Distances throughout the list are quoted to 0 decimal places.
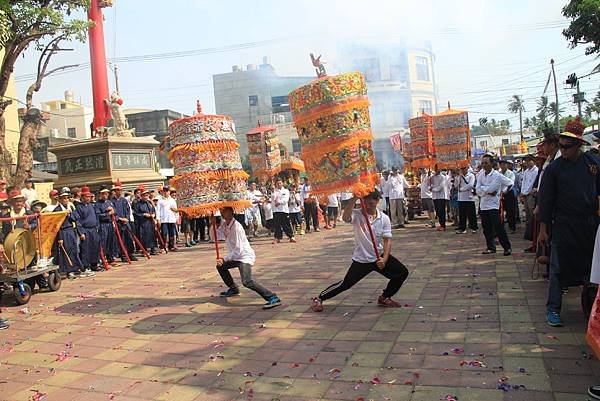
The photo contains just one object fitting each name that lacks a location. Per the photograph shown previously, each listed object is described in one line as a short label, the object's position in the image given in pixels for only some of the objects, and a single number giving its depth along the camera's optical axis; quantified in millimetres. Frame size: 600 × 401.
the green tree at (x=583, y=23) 13617
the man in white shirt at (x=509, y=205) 11484
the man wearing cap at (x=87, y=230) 10250
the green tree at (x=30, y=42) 12539
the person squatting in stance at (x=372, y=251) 5715
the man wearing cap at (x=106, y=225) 11055
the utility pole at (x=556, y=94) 34062
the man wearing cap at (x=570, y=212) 4590
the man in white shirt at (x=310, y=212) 15594
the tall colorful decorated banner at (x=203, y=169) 7102
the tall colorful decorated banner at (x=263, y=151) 19172
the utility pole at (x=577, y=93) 22812
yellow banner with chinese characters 7958
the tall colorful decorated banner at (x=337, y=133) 5969
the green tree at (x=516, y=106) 69750
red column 19125
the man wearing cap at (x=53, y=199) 9931
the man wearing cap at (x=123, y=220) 11619
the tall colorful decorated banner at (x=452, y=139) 12875
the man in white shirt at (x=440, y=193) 12312
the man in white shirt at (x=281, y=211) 13336
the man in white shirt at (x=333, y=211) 15880
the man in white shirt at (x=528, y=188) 9055
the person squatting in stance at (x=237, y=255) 6329
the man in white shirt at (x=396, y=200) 13953
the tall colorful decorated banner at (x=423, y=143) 14844
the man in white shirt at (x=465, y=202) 10805
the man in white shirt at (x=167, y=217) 13125
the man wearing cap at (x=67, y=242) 9539
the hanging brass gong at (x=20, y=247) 7285
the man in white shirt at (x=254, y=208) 15709
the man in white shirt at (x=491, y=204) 8352
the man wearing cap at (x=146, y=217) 12383
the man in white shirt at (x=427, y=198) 13496
